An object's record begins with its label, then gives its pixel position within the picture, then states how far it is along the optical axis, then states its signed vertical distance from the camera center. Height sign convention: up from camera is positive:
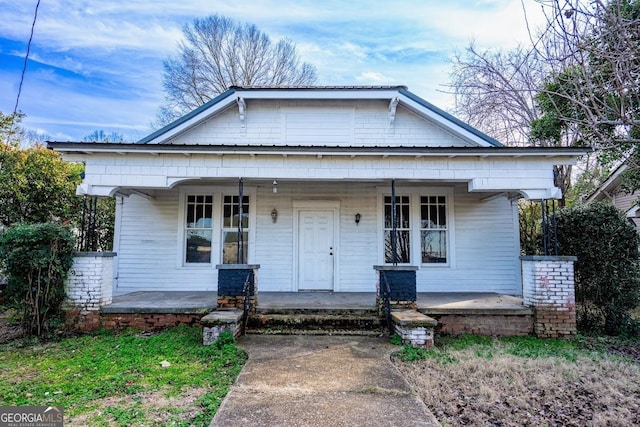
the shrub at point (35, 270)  6.10 -0.47
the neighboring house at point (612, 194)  13.54 +2.00
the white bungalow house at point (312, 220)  8.96 +0.59
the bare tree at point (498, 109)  13.63 +5.53
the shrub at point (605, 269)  6.96 -0.49
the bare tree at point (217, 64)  20.94 +10.46
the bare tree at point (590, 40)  3.12 +1.90
